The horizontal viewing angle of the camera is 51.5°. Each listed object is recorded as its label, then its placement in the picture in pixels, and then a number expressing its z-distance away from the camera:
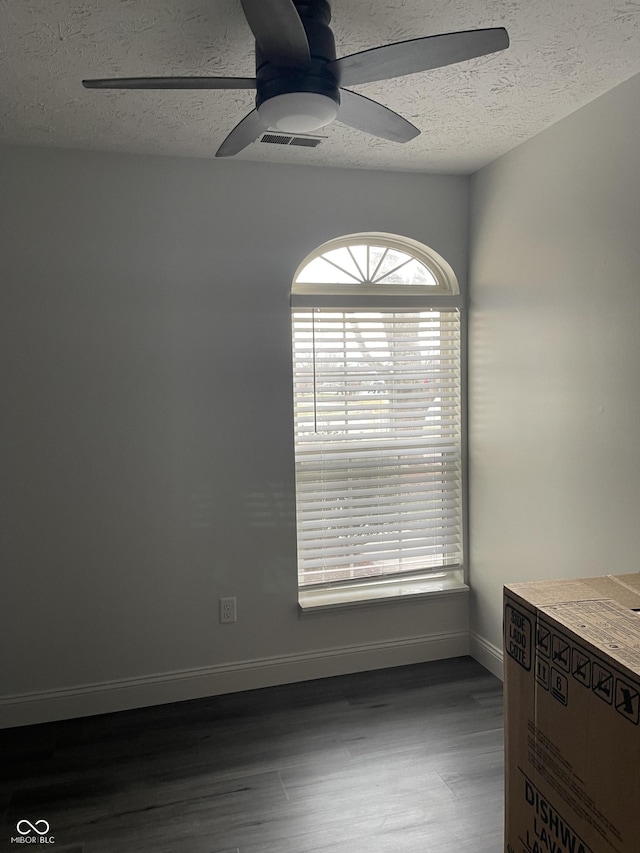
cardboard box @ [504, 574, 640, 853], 1.35
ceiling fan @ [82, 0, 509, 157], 1.54
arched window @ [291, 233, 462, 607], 3.38
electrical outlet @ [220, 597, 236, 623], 3.24
